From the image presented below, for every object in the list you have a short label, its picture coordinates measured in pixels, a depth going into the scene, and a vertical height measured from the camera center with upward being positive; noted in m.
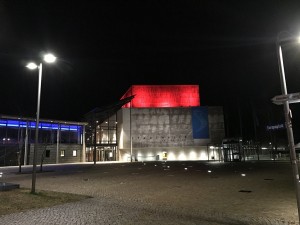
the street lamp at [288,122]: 6.77 +0.71
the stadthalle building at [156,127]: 64.75 +6.71
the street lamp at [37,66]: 13.28 +4.95
